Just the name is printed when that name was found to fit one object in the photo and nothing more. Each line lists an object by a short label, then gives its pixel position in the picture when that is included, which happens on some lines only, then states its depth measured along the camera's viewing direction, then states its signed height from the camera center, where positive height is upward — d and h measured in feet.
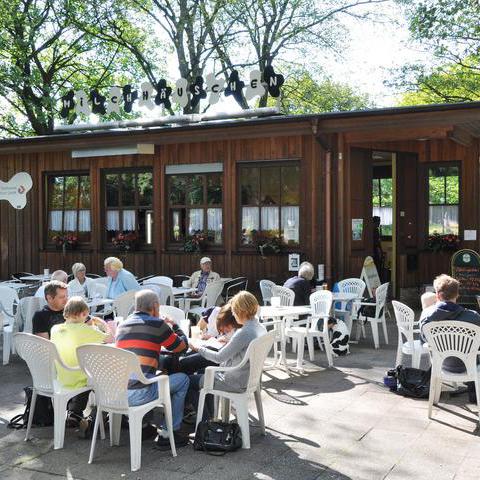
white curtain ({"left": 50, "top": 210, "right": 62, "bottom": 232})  43.55 +0.37
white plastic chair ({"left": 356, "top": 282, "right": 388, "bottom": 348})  27.73 -3.96
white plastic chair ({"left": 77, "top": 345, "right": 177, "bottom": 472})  13.91 -3.50
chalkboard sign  33.73 -2.65
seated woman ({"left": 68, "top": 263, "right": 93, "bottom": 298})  28.22 -2.54
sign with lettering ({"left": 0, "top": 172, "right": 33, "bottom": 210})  40.81 +2.31
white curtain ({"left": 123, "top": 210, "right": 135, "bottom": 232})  41.06 +0.35
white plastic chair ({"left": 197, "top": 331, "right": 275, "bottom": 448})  15.06 -3.75
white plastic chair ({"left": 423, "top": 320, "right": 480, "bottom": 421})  16.79 -3.22
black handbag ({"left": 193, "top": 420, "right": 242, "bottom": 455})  14.61 -4.80
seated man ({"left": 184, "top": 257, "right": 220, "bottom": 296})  32.83 -2.60
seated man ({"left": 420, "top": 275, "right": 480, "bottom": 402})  17.69 -2.44
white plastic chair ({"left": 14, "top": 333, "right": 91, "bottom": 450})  15.29 -3.60
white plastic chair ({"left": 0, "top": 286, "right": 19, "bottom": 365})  24.93 -3.56
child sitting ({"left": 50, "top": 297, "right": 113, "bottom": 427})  15.81 -2.72
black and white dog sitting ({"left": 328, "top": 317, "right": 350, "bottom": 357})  25.53 -4.50
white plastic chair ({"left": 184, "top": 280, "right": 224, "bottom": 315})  31.27 -3.42
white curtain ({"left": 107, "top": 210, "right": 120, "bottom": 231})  41.57 +0.33
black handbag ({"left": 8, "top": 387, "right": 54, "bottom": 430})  16.80 -4.85
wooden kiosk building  35.04 +1.85
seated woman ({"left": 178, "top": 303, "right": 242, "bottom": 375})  16.75 -2.98
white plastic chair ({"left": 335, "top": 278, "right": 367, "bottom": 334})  28.30 -3.22
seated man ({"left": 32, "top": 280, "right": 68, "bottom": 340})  18.57 -2.45
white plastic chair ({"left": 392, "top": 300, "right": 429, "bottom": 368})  20.40 -3.57
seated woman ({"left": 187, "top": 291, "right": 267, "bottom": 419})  15.39 -3.01
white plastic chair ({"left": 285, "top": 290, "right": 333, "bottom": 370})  23.11 -3.84
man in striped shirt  14.68 -2.77
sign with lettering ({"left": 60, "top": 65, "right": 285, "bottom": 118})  38.29 +8.45
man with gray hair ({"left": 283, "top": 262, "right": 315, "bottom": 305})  26.84 -2.55
